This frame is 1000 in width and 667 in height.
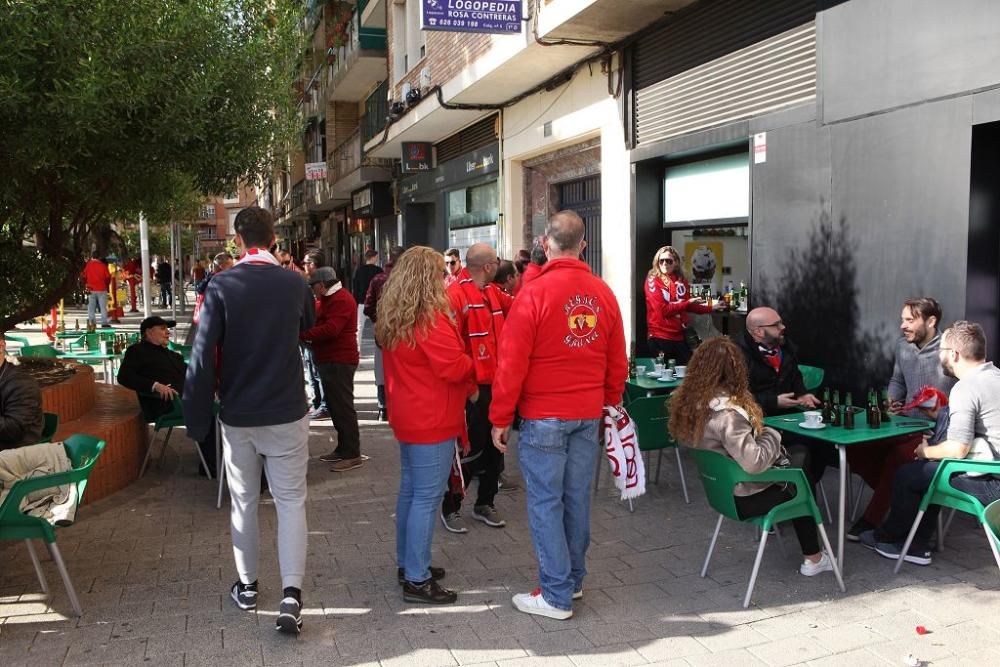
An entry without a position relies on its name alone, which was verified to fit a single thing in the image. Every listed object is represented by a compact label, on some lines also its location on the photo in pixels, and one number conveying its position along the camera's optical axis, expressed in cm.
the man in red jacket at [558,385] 394
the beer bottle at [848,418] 492
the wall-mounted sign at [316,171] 2608
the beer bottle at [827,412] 507
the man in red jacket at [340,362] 725
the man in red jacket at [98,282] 1861
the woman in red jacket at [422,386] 417
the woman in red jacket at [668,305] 842
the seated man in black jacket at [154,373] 696
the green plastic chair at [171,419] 696
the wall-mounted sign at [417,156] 1862
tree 567
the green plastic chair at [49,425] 541
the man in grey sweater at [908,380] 525
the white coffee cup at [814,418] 496
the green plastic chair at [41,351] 880
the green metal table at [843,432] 465
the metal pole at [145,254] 1512
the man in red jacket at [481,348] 499
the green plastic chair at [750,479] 428
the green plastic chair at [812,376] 682
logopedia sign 1011
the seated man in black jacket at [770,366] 570
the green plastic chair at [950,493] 423
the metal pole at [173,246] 1777
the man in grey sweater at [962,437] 445
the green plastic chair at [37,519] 397
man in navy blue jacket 391
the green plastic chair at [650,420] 598
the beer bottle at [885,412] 505
